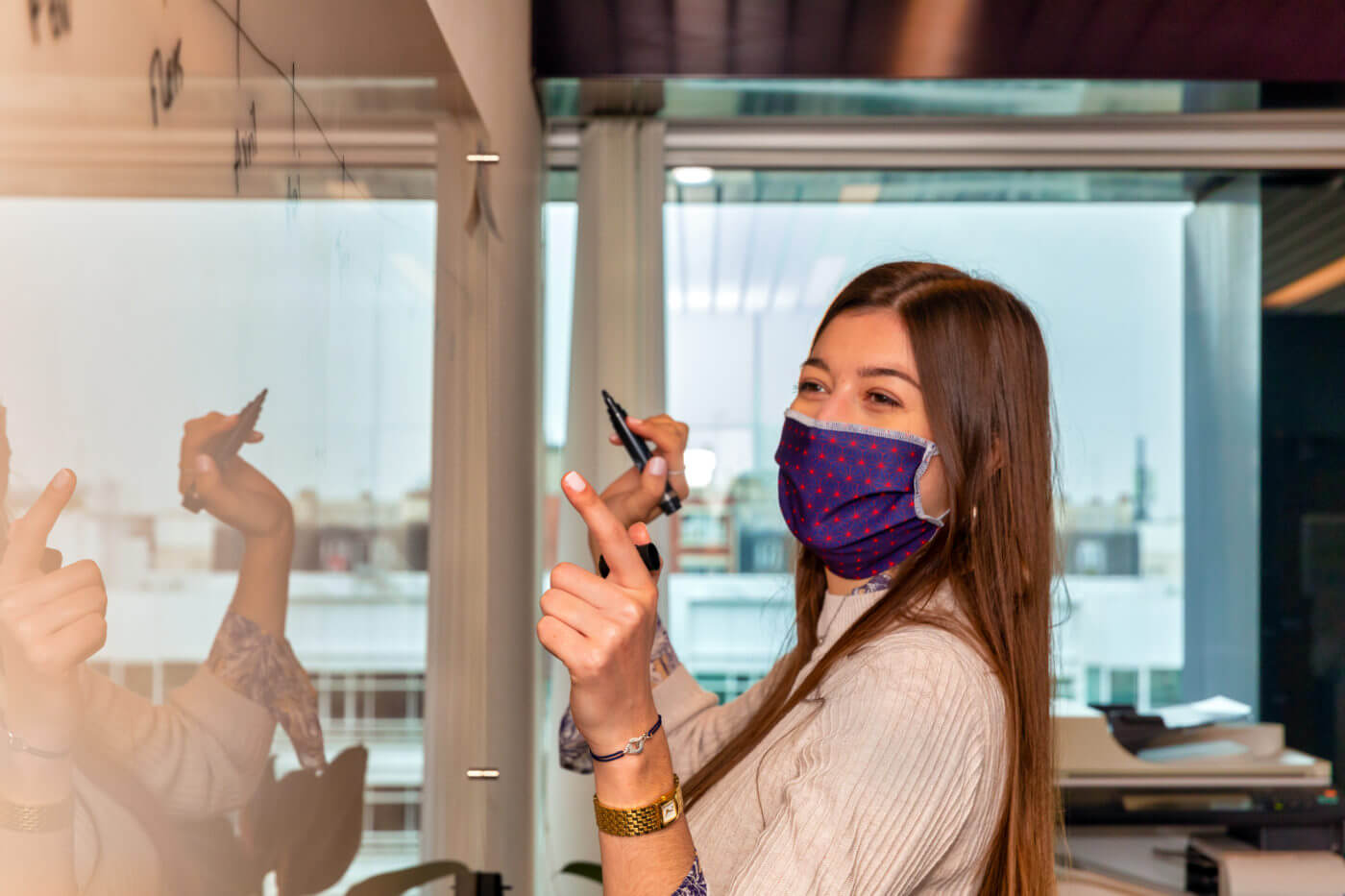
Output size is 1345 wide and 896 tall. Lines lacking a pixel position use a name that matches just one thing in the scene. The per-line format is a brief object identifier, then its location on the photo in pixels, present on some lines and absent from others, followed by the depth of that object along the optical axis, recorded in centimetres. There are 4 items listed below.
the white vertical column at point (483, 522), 133
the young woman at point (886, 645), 80
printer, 247
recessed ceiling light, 310
